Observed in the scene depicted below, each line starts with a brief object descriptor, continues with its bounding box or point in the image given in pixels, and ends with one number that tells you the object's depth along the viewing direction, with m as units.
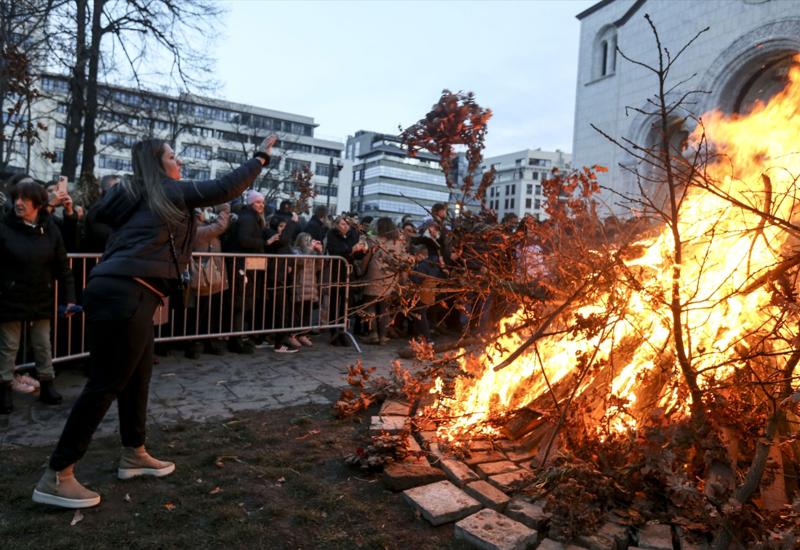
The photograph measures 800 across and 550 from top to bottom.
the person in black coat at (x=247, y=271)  7.61
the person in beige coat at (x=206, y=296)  7.01
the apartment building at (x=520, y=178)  120.94
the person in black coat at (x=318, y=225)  10.53
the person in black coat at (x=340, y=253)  8.55
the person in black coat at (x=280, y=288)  7.92
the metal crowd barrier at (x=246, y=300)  6.29
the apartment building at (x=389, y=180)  113.62
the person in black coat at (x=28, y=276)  4.98
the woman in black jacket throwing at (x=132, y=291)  3.21
